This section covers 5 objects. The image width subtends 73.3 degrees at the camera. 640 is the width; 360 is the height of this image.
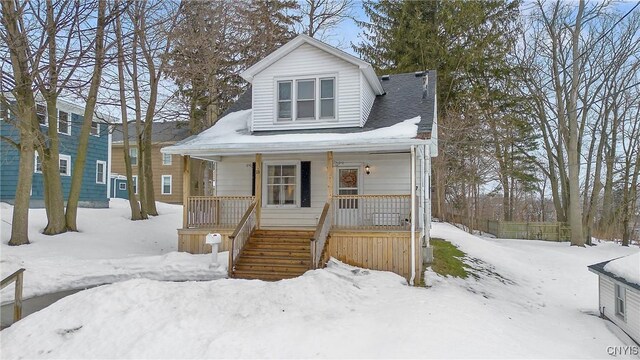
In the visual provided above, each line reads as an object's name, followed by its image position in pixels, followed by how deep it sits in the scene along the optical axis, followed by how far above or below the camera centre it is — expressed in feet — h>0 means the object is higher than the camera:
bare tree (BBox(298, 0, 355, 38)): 80.89 +33.08
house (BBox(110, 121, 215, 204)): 102.72 +4.88
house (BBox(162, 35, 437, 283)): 33.63 +2.15
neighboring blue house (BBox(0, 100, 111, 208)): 62.75 +3.91
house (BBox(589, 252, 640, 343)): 25.70 -6.58
